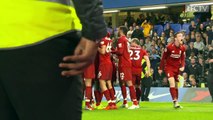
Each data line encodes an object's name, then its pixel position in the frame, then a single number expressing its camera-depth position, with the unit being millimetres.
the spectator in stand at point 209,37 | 22403
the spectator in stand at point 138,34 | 24750
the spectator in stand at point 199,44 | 22341
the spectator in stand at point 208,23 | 24719
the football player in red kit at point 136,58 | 15086
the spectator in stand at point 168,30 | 24891
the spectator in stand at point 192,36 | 23172
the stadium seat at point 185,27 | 25461
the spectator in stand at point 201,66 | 20453
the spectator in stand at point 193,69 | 20516
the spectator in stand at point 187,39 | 23269
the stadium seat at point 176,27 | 26012
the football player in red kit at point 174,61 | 13648
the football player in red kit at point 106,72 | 12938
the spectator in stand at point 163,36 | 24034
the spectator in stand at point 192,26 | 24548
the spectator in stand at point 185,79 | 20125
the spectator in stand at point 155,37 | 24372
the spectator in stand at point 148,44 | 23606
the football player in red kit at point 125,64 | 13453
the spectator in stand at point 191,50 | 22109
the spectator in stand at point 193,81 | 19911
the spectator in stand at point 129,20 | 30433
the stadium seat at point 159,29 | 26878
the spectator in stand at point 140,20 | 29731
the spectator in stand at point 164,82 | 20700
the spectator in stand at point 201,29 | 24094
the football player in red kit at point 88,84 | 12359
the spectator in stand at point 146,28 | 26859
